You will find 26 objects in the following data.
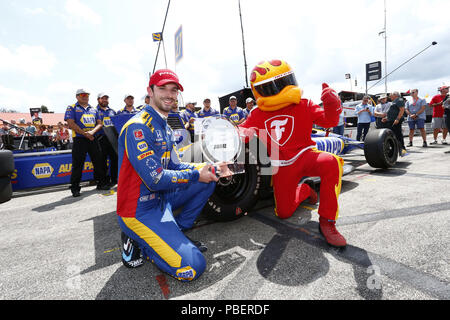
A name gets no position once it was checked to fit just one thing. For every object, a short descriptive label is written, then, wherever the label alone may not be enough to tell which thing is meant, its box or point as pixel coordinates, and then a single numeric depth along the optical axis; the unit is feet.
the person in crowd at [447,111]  18.76
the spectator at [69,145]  32.43
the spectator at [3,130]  26.68
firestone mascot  6.45
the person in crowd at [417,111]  22.75
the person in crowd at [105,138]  15.58
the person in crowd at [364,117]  23.36
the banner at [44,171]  15.71
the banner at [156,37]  35.13
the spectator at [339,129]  24.32
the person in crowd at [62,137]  32.58
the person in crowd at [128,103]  17.07
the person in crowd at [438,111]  22.55
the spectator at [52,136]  32.17
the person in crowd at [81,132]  13.71
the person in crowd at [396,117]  17.81
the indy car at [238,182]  7.21
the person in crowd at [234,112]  22.35
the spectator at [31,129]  28.71
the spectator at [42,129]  32.32
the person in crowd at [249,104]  24.71
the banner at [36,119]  35.58
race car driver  5.07
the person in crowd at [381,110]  20.81
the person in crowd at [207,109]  21.91
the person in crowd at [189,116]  20.21
